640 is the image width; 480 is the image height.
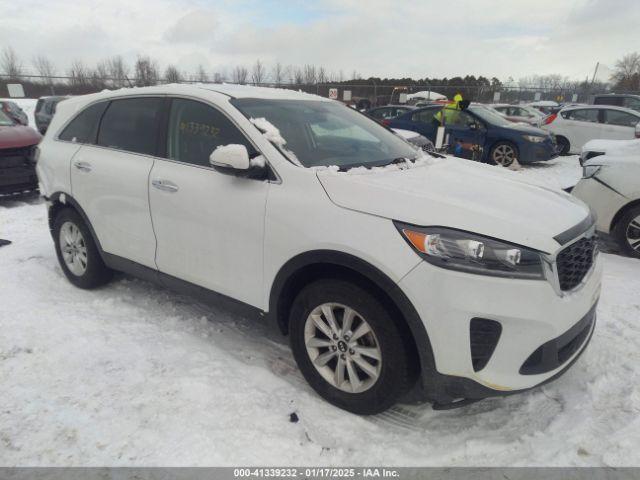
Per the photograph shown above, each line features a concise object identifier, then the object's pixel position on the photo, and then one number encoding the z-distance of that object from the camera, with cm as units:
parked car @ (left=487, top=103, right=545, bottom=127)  1638
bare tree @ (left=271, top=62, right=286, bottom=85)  3609
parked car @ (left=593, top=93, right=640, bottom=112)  1658
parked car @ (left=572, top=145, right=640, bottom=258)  496
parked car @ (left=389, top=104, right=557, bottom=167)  1091
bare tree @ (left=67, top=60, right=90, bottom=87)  2878
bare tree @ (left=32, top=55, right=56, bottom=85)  2830
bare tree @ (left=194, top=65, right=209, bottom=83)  4170
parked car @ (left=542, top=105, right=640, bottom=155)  1238
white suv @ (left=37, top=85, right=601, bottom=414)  211
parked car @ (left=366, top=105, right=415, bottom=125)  1420
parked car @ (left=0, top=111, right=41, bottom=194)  705
